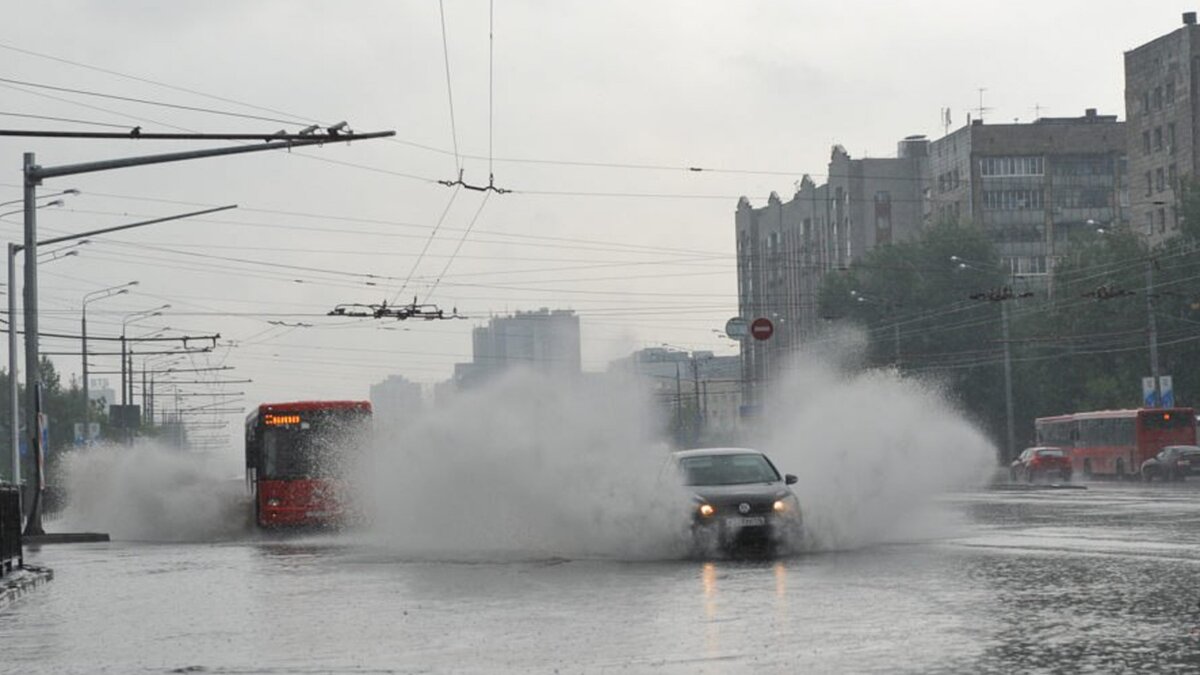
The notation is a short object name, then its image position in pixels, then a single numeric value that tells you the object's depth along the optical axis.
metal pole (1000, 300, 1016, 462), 75.38
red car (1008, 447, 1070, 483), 72.19
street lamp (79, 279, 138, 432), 74.61
